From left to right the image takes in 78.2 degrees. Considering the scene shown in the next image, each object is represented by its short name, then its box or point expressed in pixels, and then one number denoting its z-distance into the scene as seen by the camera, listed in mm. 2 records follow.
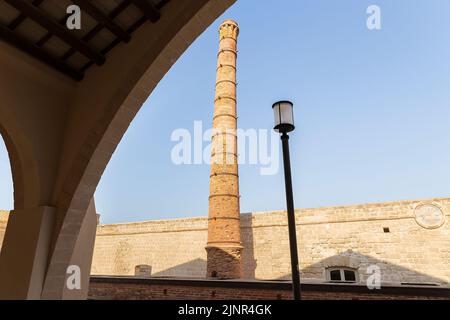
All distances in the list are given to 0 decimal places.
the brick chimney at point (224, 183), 11216
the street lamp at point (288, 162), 2797
